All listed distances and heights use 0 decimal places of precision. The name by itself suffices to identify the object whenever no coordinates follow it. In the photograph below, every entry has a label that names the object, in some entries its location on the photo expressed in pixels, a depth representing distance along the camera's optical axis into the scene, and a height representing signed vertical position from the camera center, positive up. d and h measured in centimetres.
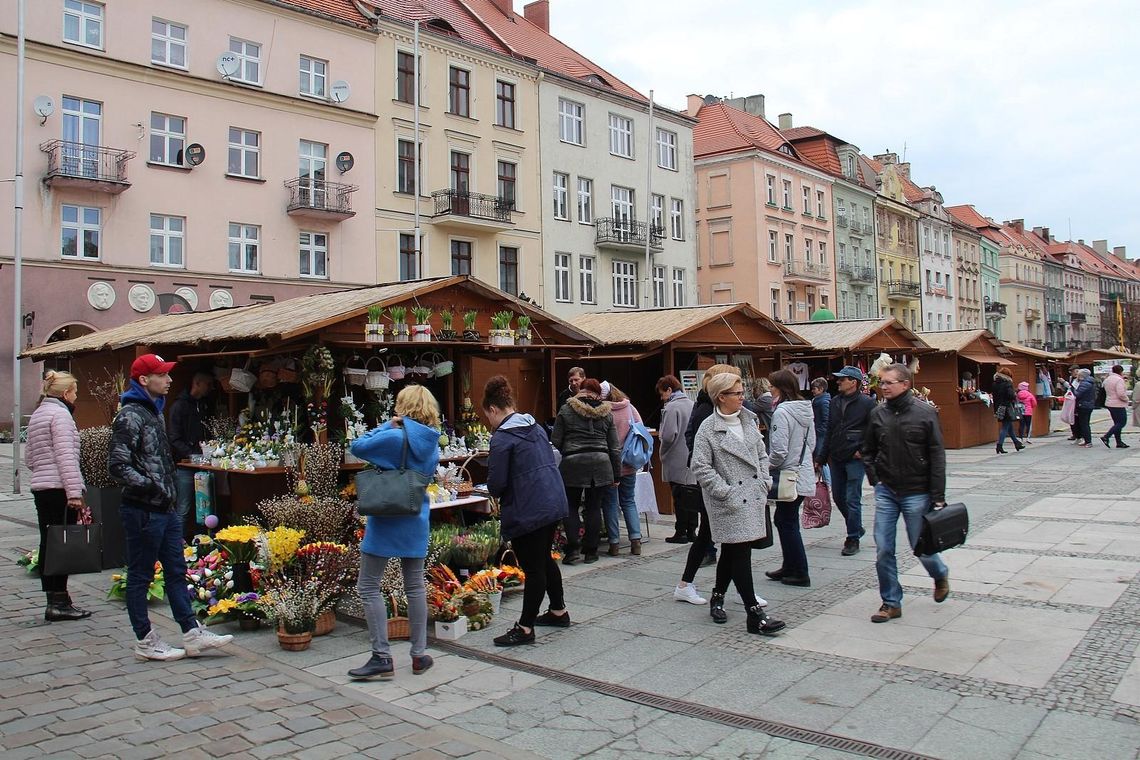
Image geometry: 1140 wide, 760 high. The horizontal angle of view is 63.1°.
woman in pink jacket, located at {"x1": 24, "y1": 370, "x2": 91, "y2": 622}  729 -36
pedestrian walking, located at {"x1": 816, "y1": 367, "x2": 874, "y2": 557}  896 -37
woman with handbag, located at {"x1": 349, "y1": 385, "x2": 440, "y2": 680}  564 -73
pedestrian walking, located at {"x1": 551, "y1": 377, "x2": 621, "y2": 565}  870 -40
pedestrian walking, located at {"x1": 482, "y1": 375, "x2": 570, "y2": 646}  621 -51
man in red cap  598 -56
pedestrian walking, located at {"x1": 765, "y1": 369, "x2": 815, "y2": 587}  752 -45
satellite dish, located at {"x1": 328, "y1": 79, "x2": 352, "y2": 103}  2962 +1041
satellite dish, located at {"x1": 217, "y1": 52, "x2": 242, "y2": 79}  2697 +1033
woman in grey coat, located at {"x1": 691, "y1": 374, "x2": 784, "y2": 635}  640 -50
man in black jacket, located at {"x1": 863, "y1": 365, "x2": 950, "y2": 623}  649 -45
